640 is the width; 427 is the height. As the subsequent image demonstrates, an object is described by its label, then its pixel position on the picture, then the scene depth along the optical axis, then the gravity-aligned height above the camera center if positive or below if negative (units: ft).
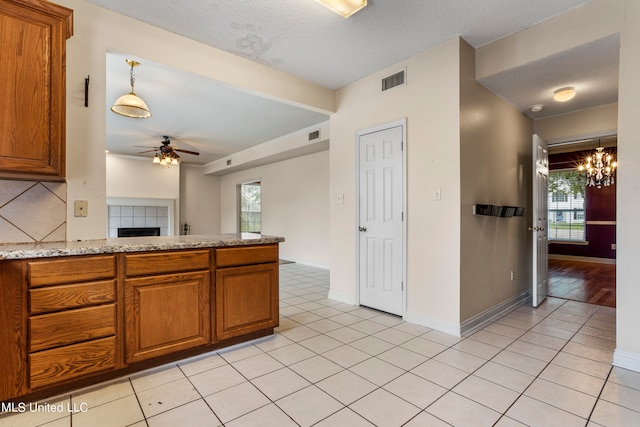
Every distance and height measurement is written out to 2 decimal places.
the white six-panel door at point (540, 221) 11.87 -0.27
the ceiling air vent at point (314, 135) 17.86 +4.61
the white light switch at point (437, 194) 9.71 +0.65
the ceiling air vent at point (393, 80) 10.75 +4.72
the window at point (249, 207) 29.55 +0.78
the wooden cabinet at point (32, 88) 5.82 +2.46
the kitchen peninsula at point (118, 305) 5.58 -1.90
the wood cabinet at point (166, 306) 6.72 -2.07
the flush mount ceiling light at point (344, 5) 7.15 +4.84
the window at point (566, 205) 23.80 +0.73
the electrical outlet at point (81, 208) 7.35 +0.19
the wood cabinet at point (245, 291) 8.03 -2.04
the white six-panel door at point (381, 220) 10.93 -0.18
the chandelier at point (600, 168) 19.89 +3.01
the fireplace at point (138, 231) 25.51 -1.30
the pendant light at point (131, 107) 10.96 +3.88
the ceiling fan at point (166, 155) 18.63 +3.62
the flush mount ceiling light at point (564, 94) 11.05 +4.29
